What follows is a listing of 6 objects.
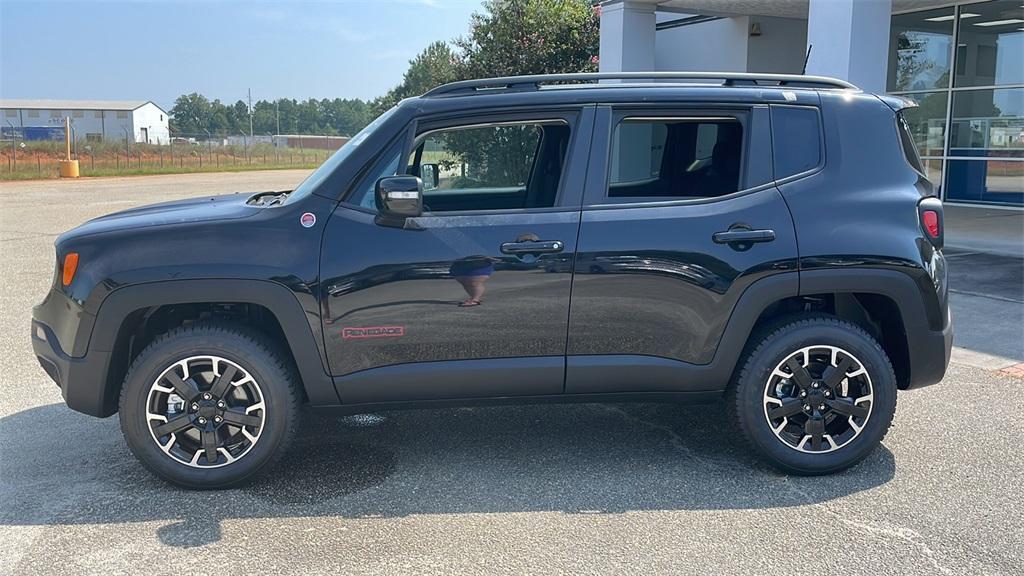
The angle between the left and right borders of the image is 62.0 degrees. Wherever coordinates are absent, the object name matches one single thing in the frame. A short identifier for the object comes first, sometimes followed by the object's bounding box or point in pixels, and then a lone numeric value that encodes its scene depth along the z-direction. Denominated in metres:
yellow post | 33.34
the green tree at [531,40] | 17.02
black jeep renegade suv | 3.85
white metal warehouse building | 102.19
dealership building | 14.80
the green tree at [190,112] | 129.50
